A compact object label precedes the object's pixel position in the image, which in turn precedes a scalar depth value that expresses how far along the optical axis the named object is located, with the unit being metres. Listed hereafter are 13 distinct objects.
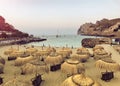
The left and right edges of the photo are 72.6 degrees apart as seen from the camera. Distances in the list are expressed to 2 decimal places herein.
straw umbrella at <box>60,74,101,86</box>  4.47
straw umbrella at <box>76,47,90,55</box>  8.94
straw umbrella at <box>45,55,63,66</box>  7.05
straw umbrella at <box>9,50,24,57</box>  9.04
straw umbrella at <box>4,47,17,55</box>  9.88
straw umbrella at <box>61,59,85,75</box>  6.16
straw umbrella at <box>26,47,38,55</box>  9.72
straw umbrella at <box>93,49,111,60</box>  8.42
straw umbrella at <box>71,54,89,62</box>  8.42
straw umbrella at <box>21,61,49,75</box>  5.86
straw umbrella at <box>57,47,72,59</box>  9.01
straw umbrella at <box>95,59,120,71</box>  6.18
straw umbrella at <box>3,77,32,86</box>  4.35
